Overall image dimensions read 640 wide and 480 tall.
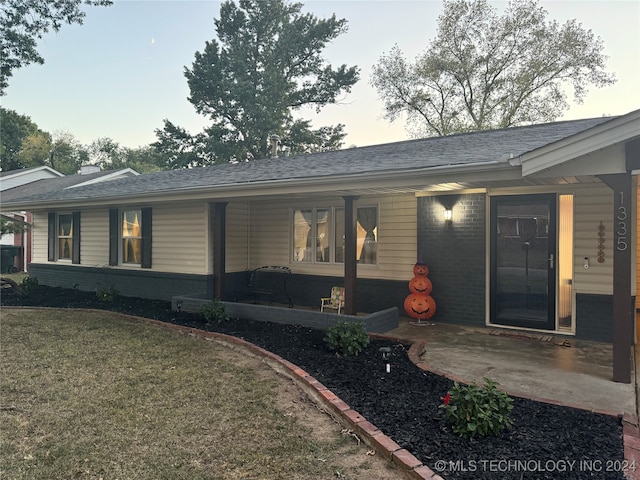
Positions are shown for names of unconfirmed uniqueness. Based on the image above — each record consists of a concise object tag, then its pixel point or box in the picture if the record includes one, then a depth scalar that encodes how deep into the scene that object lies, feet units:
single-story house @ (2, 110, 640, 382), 13.74
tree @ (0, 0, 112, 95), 32.78
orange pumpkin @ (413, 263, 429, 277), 22.61
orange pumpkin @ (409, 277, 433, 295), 22.61
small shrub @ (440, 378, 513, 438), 9.50
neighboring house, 57.67
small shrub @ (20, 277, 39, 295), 33.71
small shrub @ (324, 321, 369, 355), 16.79
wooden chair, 25.03
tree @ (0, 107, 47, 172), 108.88
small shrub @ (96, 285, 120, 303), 30.04
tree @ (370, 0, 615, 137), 67.26
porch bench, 29.12
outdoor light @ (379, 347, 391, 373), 14.55
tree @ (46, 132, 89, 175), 118.42
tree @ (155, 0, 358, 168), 75.00
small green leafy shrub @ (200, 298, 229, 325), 22.74
